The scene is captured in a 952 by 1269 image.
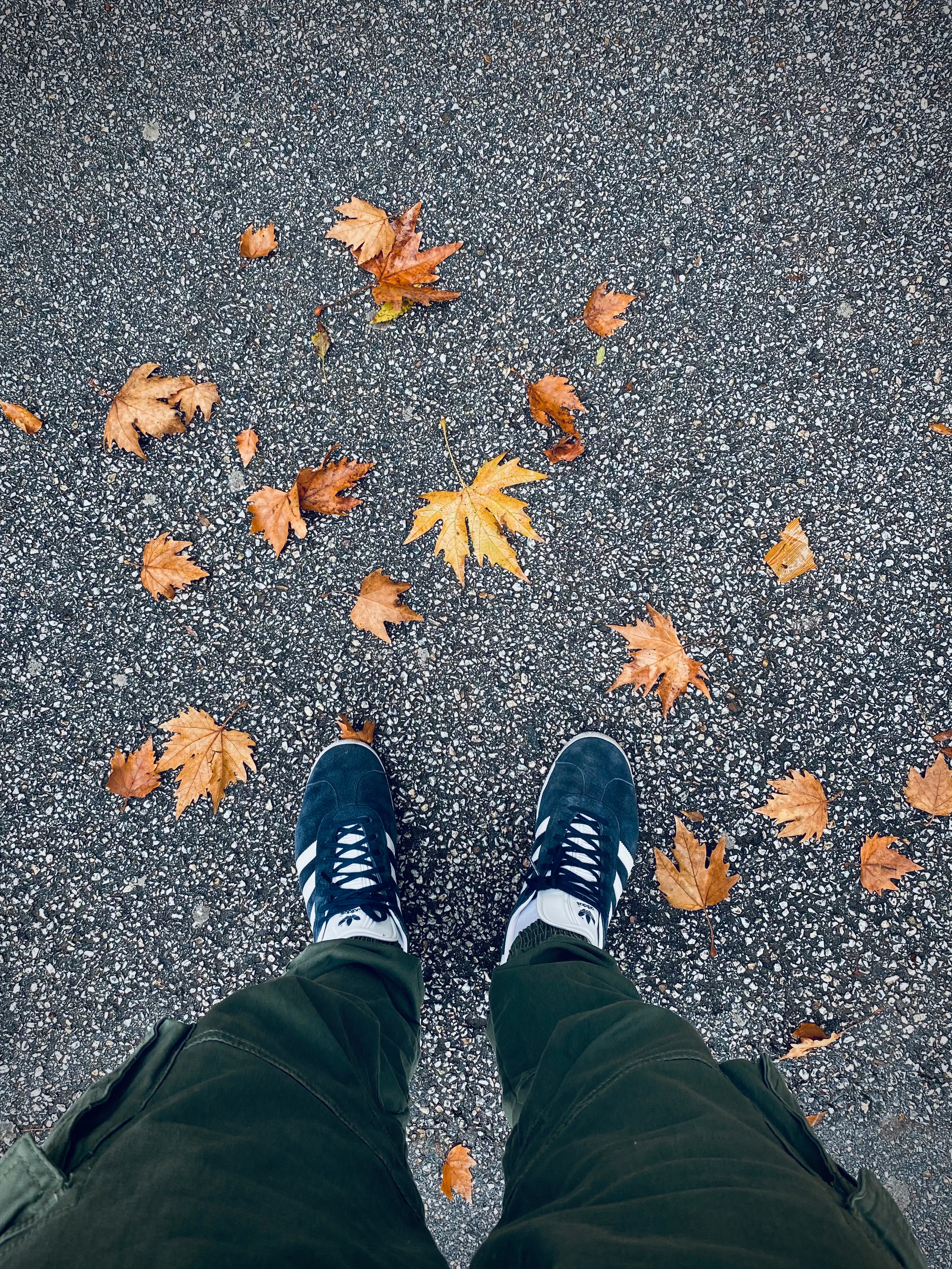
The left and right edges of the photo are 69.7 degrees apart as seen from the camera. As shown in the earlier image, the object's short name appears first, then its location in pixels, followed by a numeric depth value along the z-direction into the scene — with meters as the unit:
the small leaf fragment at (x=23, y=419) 1.99
